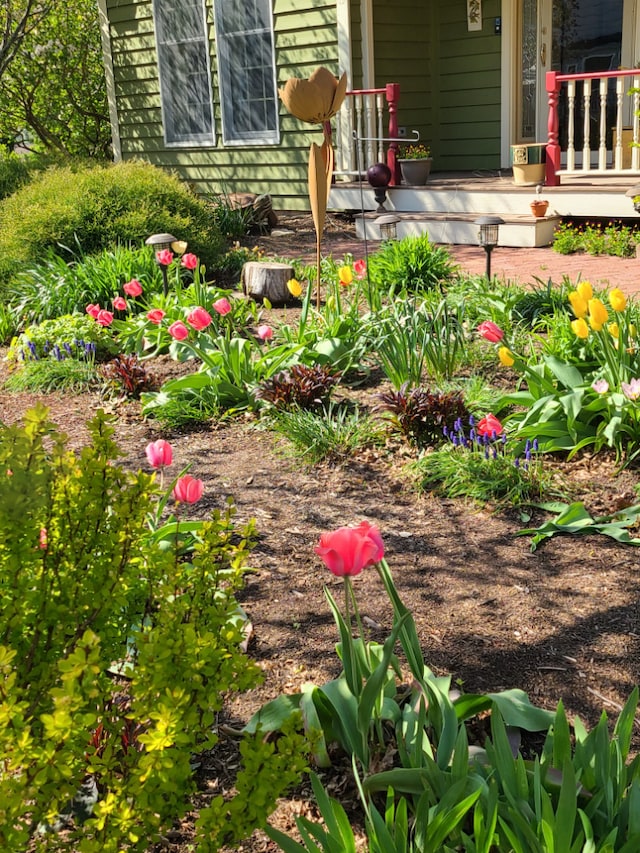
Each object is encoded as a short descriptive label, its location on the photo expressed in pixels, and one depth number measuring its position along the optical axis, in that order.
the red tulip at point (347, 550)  1.74
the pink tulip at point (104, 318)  5.30
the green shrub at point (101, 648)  1.42
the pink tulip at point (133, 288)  5.52
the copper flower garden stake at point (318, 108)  5.50
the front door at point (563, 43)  10.19
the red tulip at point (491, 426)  3.51
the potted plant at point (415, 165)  10.08
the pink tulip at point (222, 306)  4.86
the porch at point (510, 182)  8.67
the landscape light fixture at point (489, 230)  5.95
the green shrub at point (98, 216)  7.76
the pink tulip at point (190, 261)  5.64
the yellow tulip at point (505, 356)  3.64
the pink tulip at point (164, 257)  5.89
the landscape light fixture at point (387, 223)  6.34
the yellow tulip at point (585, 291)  3.36
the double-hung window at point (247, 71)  11.48
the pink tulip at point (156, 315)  5.08
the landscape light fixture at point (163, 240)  6.31
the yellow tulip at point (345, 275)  4.88
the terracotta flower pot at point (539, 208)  8.75
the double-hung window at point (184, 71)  12.32
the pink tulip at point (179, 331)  4.35
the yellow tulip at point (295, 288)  4.98
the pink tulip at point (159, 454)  2.41
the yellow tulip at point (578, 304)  3.38
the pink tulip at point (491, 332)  3.76
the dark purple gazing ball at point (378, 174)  10.08
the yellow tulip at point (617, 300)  3.50
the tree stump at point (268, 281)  7.14
